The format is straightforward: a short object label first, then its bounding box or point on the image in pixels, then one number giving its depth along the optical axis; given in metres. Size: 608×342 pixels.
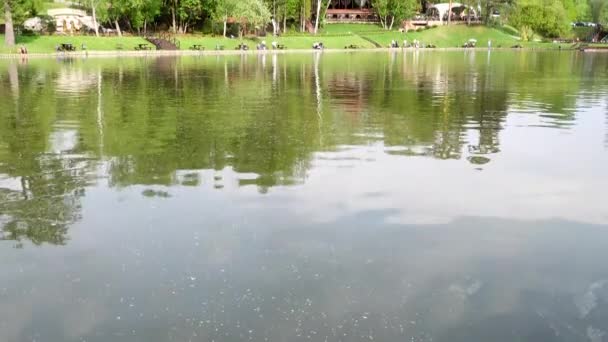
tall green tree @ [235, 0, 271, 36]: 82.06
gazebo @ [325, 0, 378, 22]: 124.41
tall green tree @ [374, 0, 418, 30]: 113.69
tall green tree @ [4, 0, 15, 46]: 60.72
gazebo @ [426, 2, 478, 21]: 120.57
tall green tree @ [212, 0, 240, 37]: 83.25
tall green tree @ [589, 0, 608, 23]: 118.06
